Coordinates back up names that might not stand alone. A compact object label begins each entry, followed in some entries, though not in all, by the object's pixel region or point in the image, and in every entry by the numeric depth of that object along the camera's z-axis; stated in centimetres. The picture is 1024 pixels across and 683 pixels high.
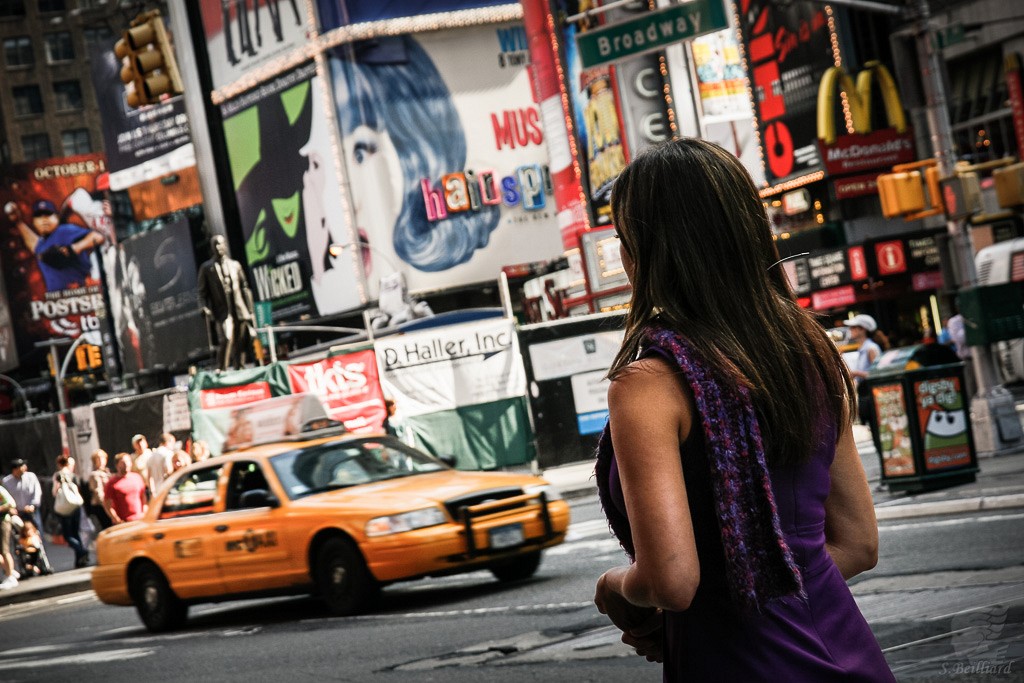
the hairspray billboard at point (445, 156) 5709
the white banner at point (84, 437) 2842
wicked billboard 5831
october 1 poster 8475
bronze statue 3088
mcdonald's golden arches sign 3669
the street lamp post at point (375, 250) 5472
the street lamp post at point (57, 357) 6468
